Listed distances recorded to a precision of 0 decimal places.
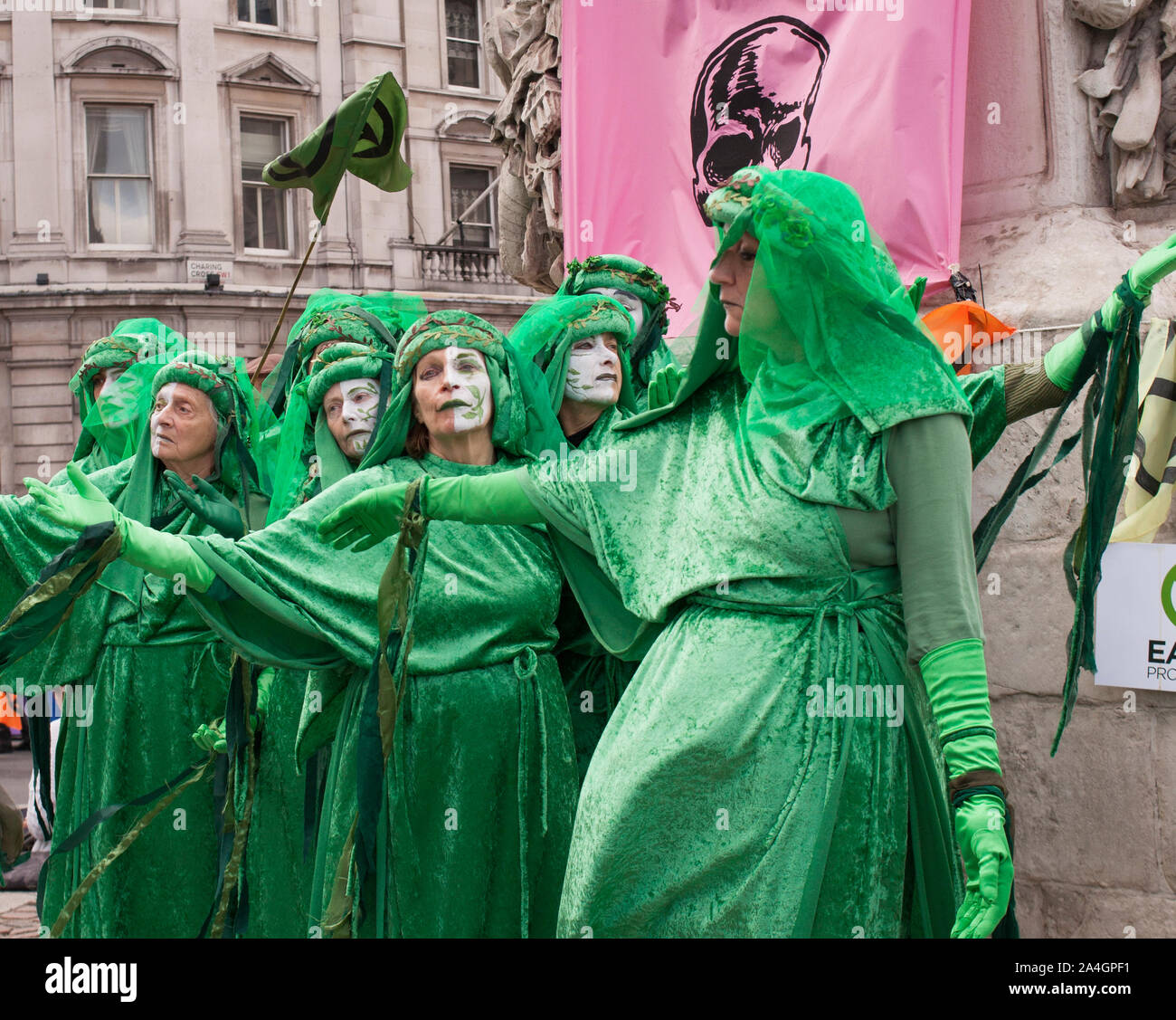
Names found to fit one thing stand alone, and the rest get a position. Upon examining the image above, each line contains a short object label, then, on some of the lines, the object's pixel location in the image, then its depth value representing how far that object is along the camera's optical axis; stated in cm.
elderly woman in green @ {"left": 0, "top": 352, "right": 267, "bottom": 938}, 493
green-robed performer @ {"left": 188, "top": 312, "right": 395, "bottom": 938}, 464
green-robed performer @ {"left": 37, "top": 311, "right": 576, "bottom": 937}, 394
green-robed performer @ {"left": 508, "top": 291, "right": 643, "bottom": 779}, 431
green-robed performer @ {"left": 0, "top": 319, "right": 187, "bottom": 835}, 554
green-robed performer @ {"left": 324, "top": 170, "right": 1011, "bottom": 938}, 265
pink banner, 481
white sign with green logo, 430
